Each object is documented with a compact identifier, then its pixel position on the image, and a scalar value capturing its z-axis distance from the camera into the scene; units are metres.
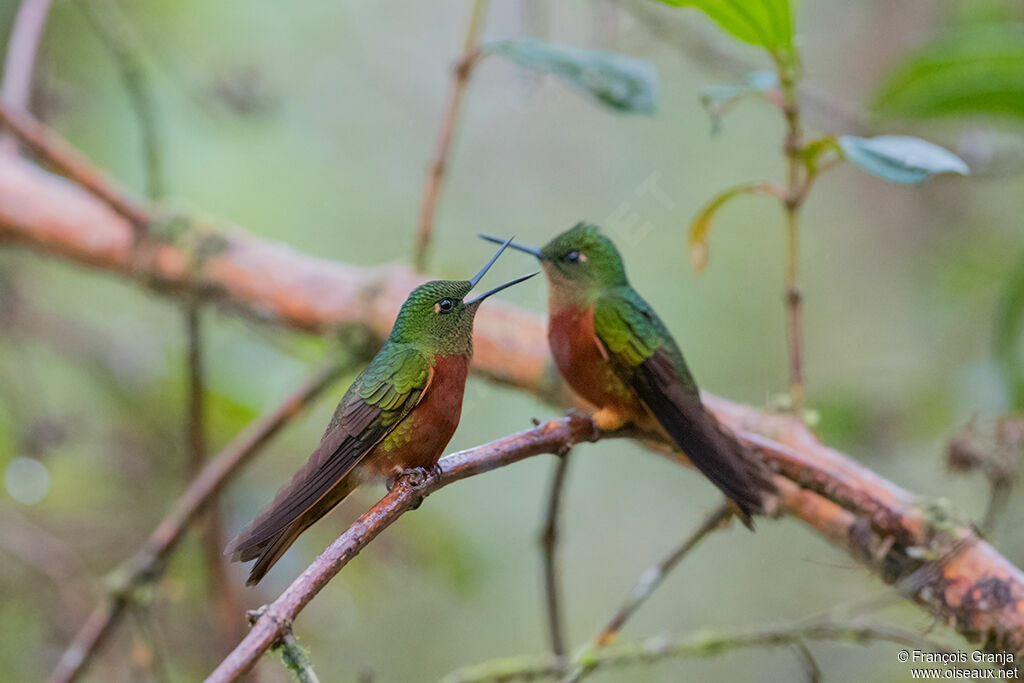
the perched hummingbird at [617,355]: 3.98
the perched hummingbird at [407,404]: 3.95
